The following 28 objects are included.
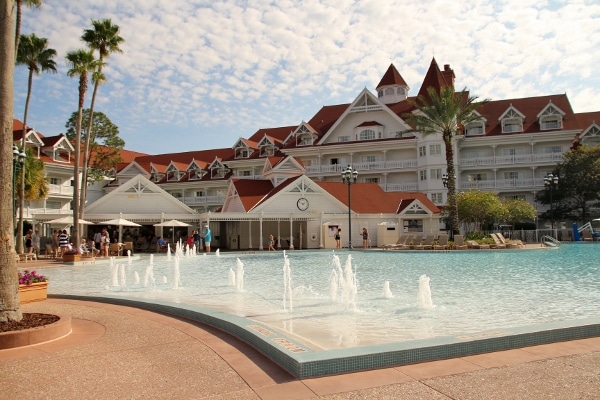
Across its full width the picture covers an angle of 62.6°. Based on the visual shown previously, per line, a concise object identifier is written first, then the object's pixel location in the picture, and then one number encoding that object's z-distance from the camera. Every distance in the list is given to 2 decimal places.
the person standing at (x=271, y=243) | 35.65
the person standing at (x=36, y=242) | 30.03
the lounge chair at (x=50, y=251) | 29.17
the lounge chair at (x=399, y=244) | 33.56
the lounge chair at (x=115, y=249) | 29.78
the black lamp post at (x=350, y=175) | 34.47
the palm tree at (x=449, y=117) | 34.06
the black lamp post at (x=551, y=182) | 44.69
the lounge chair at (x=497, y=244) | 30.92
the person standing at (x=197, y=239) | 39.65
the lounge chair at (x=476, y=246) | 30.62
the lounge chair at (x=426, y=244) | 31.36
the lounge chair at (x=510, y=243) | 31.50
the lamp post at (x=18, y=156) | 23.74
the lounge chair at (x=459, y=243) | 30.62
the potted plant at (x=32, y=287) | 10.48
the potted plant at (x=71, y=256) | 23.94
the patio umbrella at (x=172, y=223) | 36.18
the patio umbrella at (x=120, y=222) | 33.75
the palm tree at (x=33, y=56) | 32.06
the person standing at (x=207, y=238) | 33.53
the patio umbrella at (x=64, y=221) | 32.31
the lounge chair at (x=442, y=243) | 30.79
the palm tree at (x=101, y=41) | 30.84
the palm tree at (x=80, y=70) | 29.80
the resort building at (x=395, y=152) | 51.53
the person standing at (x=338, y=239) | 36.83
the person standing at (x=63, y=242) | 27.05
